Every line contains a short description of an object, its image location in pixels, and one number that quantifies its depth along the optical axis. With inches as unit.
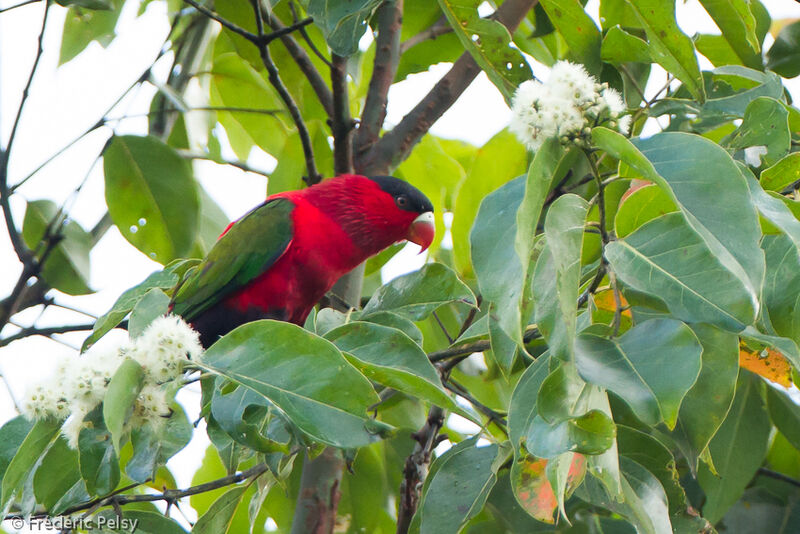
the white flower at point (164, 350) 246.4
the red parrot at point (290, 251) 280.2
